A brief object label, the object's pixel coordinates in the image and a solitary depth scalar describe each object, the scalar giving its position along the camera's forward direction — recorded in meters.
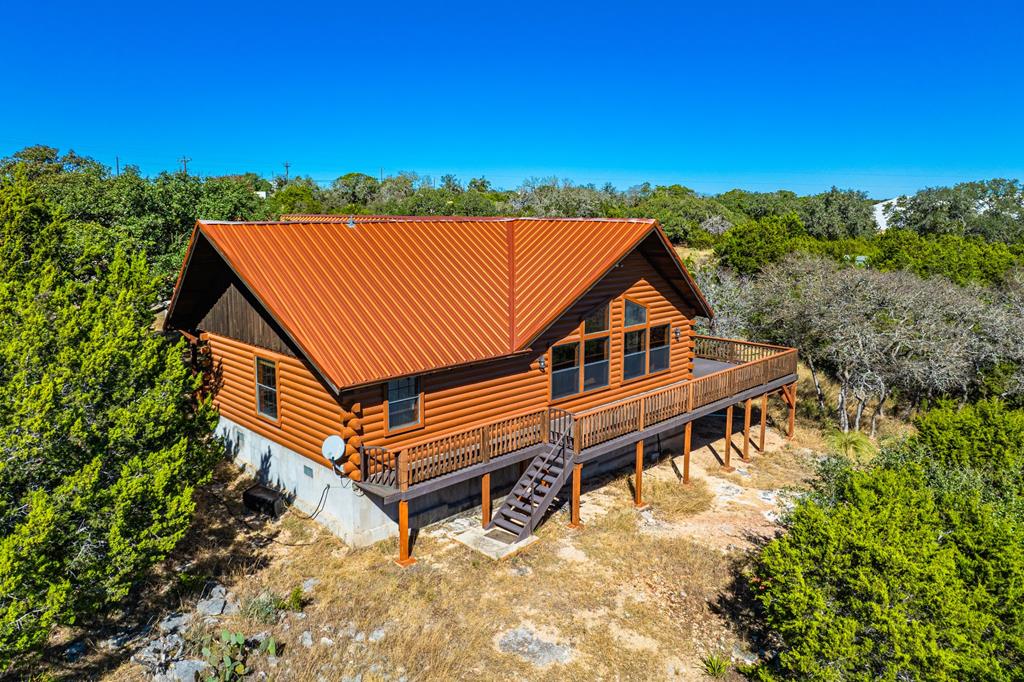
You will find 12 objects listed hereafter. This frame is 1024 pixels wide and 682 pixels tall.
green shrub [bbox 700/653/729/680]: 10.46
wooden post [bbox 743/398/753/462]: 20.73
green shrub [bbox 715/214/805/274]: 39.41
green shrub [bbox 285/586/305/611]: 11.66
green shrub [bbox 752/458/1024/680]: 8.15
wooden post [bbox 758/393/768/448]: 21.27
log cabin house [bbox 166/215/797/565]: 13.50
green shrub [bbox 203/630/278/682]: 9.86
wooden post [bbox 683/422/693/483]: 18.11
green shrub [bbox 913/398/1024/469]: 14.02
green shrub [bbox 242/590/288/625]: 11.26
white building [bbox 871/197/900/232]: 97.56
